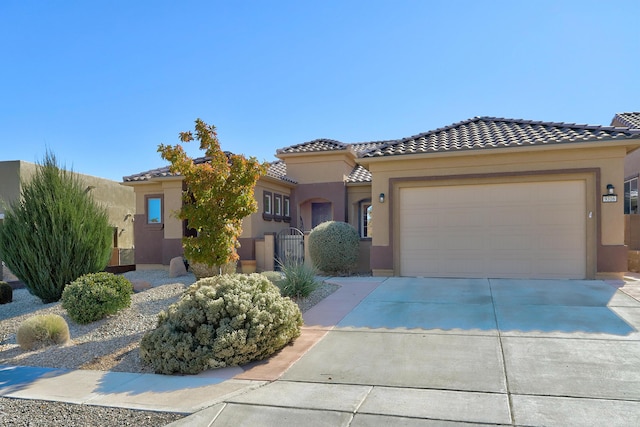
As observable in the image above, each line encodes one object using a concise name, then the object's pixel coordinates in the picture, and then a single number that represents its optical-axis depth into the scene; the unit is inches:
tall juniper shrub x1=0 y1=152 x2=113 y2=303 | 439.2
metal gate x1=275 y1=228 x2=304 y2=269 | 610.9
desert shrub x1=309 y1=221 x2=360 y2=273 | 545.0
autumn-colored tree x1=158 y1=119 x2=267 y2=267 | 363.9
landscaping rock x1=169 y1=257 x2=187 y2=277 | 585.0
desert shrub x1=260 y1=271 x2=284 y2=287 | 404.0
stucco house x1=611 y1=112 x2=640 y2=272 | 561.9
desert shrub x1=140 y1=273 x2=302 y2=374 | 235.8
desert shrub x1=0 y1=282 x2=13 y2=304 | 476.4
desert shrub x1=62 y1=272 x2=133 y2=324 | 343.6
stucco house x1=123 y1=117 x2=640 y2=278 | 449.7
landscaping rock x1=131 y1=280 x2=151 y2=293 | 477.0
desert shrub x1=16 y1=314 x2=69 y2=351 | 299.9
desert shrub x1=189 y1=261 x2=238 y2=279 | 446.3
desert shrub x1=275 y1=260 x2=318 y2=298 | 384.2
